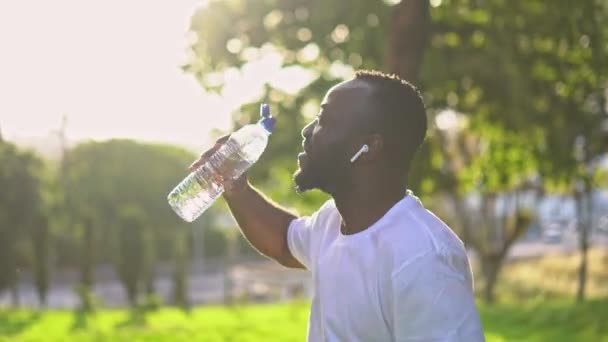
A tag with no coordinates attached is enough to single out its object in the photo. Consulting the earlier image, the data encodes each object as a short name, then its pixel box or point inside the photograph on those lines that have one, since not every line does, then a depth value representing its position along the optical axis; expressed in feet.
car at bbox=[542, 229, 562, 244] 109.27
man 9.14
